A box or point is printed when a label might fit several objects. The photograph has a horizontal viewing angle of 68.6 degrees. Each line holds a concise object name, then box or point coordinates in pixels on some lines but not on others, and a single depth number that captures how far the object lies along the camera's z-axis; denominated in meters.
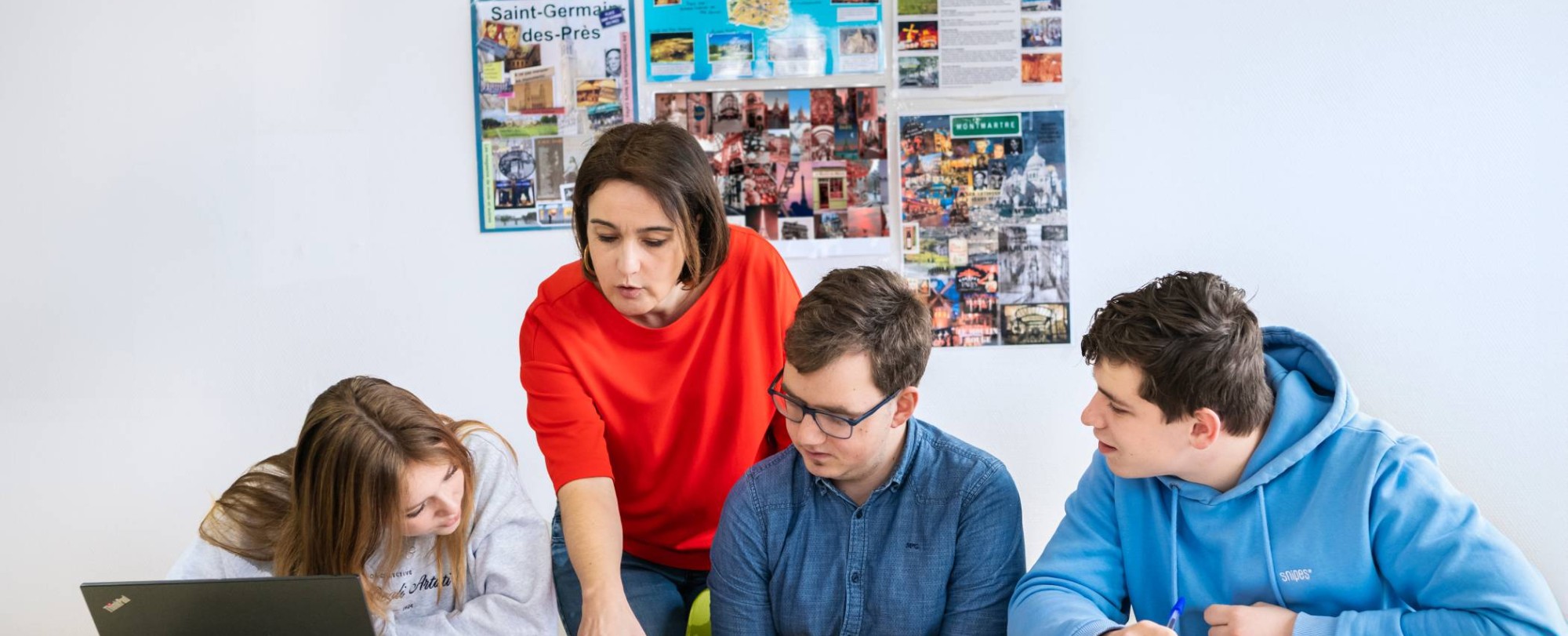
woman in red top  1.59
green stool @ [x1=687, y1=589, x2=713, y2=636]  1.68
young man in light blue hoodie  1.28
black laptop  1.29
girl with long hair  1.59
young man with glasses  1.47
